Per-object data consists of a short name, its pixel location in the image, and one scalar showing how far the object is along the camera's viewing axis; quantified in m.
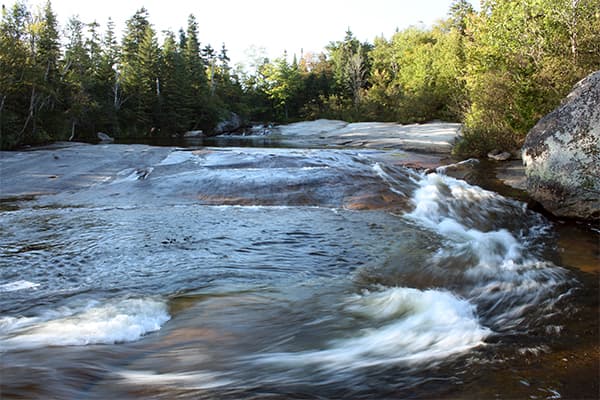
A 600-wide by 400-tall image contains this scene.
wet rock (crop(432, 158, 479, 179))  11.97
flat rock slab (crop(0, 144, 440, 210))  8.33
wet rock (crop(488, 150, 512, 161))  14.75
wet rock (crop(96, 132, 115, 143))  32.66
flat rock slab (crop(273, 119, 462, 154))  20.74
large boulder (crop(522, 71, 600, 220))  7.49
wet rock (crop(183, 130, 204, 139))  41.10
